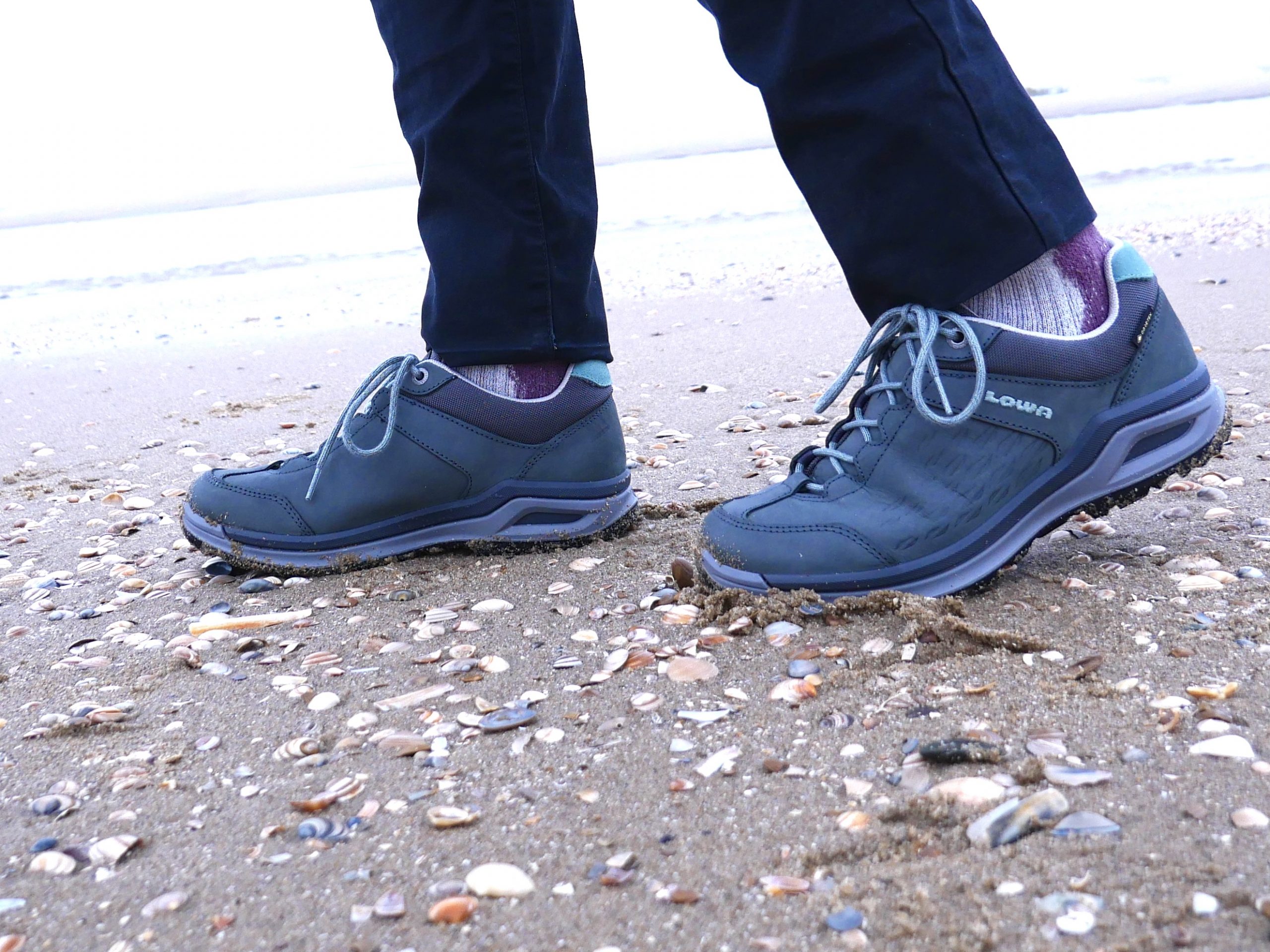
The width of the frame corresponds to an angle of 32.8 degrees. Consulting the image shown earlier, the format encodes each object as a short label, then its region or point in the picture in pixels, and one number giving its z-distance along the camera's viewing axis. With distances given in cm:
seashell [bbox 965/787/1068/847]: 84
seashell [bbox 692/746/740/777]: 90
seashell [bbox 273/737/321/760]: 95
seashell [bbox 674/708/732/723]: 94
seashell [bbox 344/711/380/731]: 97
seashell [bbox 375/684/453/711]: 99
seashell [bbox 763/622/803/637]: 102
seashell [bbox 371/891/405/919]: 83
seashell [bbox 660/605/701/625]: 105
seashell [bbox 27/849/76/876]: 87
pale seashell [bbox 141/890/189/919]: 84
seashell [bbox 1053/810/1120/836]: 84
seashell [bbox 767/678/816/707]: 95
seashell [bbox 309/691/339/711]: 99
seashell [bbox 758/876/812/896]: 83
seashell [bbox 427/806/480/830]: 88
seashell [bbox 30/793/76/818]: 91
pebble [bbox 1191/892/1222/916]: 80
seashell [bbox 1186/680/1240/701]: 92
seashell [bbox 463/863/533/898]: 84
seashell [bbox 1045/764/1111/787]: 87
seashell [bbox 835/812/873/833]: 86
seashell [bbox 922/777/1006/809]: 86
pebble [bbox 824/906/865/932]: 81
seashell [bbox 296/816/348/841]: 88
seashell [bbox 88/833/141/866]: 87
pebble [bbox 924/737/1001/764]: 89
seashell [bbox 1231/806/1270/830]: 83
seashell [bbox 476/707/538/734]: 95
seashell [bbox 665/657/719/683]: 98
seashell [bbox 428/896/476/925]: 83
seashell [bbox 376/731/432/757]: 94
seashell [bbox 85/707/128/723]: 98
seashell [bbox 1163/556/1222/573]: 105
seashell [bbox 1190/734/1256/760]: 87
